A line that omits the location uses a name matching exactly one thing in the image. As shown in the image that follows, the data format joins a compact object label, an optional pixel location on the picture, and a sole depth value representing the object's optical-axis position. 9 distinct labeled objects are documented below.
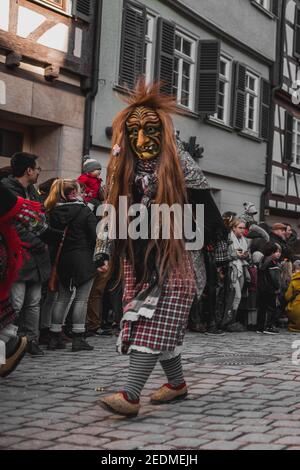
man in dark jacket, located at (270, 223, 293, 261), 12.29
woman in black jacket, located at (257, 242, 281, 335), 11.07
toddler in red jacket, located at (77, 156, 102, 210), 9.12
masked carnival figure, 4.80
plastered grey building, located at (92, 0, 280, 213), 14.47
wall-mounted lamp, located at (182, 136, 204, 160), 16.91
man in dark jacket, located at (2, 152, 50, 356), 7.35
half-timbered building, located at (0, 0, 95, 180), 12.08
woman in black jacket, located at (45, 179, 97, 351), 7.92
